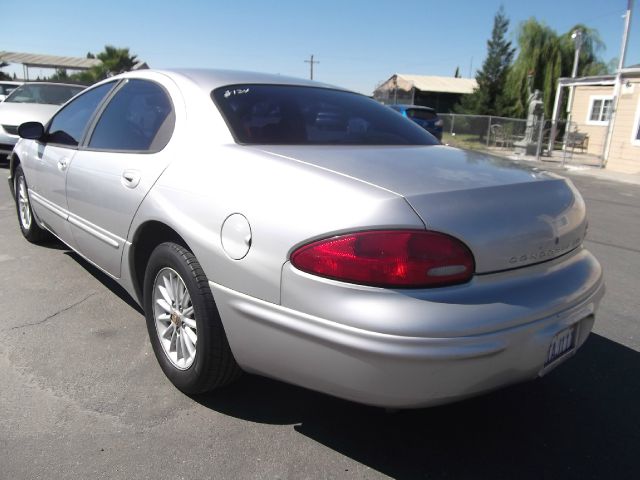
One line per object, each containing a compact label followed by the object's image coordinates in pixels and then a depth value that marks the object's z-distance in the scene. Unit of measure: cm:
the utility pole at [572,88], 1738
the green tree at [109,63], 4025
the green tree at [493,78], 3441
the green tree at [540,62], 2814
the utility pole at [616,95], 1639
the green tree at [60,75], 4736
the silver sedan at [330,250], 175
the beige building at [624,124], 1591
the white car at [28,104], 921
